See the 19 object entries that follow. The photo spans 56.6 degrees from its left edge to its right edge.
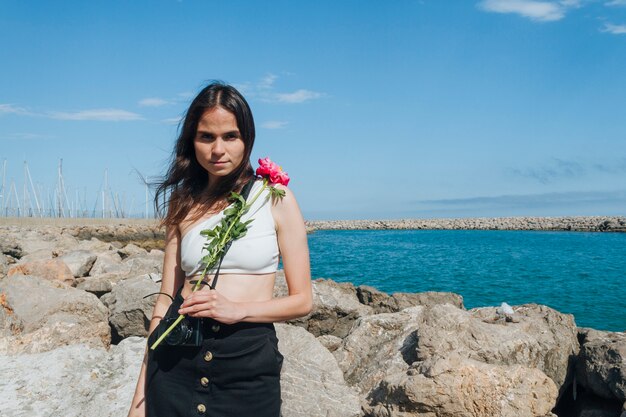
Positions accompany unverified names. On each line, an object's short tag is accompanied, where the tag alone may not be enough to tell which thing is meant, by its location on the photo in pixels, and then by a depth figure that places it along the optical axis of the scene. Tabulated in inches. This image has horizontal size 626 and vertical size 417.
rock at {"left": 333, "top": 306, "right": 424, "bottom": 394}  213.5
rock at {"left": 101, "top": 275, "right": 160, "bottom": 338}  249.6
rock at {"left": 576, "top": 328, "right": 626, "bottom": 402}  205.9
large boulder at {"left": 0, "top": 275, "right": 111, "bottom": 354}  192.9
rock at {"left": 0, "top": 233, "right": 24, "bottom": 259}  635.7
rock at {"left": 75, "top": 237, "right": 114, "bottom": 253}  713.3
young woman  85.0
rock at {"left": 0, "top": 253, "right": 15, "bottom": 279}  423.2
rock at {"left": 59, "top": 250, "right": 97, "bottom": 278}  477.2
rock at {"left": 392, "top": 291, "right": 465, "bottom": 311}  390.6
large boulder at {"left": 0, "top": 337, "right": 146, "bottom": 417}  132.9
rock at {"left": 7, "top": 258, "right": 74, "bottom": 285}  371.6
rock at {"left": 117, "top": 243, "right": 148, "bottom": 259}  737.0
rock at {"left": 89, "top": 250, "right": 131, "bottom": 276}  481.5
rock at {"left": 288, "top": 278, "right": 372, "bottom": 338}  309.0
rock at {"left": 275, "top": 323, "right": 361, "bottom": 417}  143.9
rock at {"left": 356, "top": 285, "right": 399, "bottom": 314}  401.1
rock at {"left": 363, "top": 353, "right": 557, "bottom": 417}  158.6
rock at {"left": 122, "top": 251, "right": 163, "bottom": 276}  418.9
